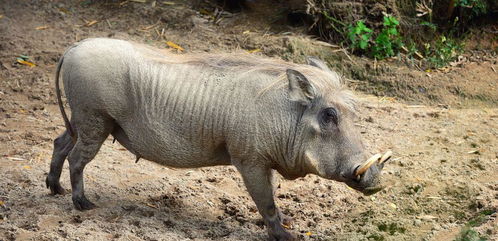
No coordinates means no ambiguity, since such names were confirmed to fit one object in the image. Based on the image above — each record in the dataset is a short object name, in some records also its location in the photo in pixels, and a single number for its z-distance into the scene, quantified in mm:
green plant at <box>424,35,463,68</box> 15750
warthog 8867
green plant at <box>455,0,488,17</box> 15969
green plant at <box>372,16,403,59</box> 15523
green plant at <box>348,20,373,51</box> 15383
